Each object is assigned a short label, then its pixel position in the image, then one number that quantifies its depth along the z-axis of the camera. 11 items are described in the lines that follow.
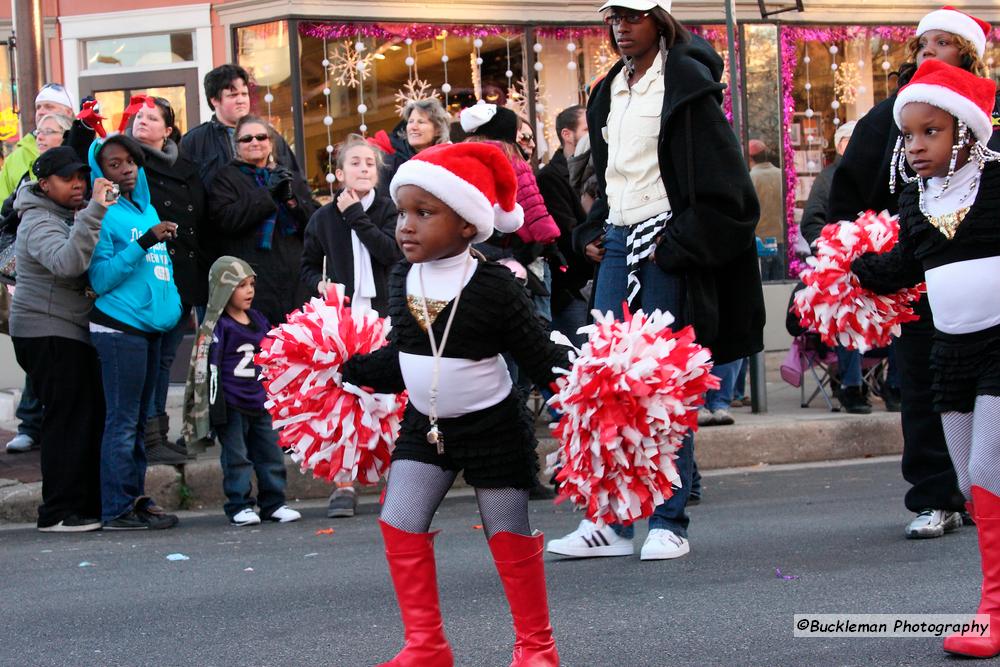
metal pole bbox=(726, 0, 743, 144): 9.63
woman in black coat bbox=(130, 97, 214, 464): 8.11
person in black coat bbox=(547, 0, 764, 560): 5.46
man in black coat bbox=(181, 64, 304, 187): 8.77
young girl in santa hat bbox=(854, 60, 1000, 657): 4.36
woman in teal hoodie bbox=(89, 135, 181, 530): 7.18
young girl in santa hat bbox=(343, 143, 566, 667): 3.97
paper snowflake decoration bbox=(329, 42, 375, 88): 12.36
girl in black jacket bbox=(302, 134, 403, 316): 7.82
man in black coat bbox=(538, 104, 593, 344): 8.63
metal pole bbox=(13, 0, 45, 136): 10.02
